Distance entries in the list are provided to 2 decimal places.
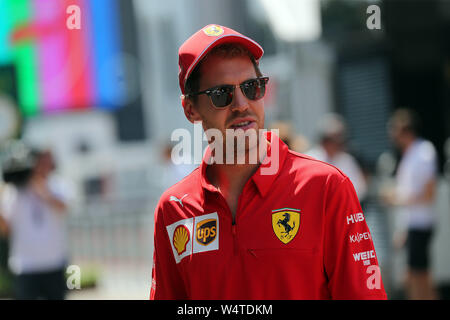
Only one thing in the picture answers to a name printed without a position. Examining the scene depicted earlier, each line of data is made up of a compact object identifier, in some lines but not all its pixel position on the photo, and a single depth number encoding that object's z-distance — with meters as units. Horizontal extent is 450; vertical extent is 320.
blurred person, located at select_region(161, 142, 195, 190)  14.83
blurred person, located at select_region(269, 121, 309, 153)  11.90
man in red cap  3.87
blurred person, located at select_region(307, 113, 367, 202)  13.03
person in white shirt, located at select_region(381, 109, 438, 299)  12.02
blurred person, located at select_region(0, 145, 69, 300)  10.72
